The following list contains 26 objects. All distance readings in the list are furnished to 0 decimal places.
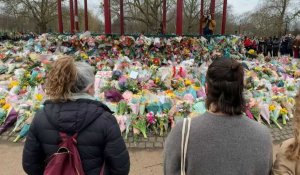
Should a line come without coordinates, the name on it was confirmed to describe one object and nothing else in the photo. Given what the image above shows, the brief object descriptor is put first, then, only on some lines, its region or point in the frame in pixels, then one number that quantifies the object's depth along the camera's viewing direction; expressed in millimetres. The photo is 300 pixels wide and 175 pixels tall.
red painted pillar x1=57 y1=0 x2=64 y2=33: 14198
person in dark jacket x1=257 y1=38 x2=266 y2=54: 19830
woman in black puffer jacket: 1885
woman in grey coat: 1572
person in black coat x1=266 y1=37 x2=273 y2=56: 19703
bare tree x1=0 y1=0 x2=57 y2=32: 34531
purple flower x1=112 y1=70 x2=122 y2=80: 7555
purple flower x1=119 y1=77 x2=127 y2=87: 6800
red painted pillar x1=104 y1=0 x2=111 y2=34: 10370
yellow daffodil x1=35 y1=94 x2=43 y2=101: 6143
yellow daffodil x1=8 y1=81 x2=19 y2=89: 7547
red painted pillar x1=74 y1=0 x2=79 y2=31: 15347
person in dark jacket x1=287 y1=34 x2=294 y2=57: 18380
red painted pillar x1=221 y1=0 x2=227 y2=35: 13141
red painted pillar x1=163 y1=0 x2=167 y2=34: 15945
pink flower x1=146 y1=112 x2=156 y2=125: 5281
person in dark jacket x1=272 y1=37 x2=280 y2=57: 19203
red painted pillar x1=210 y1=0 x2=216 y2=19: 12820
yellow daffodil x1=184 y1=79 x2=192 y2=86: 7395
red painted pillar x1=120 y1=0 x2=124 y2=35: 15027
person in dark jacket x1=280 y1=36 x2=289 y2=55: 19106
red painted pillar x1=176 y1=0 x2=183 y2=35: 9620
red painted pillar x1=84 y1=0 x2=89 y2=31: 15648
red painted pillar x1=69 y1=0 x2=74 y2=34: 14206
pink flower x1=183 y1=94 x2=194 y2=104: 6178
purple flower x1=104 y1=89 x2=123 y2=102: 6211
